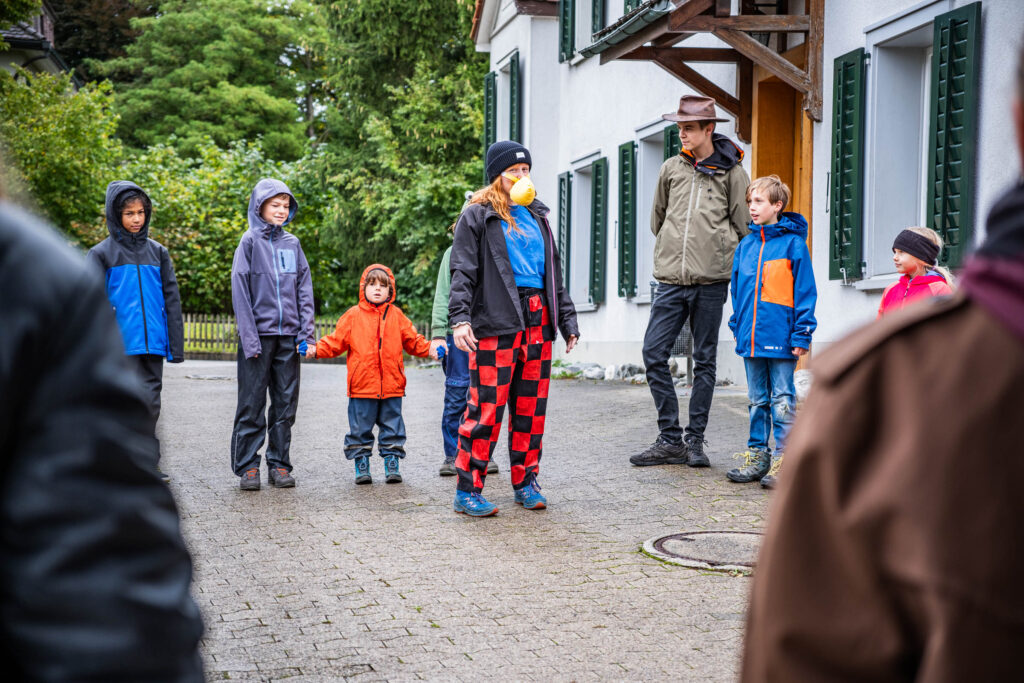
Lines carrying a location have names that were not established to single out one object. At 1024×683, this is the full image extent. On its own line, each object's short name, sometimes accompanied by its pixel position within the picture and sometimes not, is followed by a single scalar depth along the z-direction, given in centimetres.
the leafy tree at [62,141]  2633
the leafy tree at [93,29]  5009
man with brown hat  813
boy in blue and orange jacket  732
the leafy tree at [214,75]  4525
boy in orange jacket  811
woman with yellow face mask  664
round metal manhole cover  557
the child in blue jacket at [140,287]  771
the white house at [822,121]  916
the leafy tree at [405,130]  2791
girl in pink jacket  670
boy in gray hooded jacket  779
